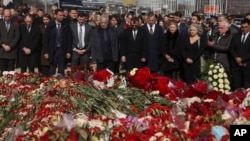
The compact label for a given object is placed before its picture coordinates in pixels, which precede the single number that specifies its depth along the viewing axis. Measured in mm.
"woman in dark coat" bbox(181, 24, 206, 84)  16065
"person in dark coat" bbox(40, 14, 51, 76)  18992
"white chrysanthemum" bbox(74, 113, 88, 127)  6969
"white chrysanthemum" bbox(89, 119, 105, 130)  7077
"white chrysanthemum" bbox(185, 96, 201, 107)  9030
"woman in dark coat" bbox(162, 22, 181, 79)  17294
